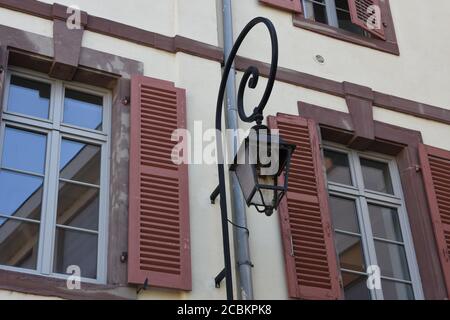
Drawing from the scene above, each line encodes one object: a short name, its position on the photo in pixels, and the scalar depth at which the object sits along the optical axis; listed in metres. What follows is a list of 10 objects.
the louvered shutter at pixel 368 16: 14.84
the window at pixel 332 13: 14.93
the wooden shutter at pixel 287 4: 14.07
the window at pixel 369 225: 12.41
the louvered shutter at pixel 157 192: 10.65
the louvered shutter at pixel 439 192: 12.57
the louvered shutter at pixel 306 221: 11.40
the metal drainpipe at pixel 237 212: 10.93
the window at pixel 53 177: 10.68
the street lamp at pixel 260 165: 9.88
